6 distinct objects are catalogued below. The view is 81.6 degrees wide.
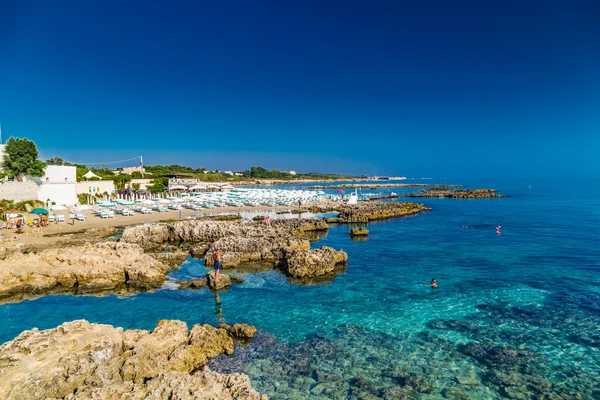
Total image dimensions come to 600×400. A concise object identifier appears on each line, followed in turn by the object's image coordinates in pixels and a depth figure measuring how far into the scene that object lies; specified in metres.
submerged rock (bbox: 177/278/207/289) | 17.25
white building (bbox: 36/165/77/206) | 43.16
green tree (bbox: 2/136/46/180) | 40.69
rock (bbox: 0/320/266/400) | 6.80
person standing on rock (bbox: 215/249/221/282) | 17.12
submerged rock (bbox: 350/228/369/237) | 32.50
